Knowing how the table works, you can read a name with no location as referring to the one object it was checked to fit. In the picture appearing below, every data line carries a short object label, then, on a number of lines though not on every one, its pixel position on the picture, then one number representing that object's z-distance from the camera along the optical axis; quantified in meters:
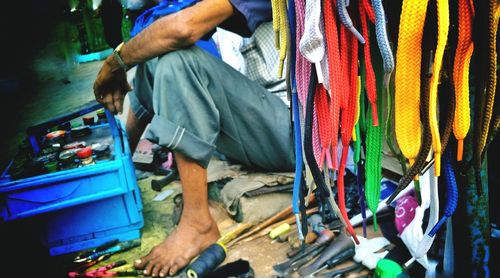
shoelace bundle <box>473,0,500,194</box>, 0.70
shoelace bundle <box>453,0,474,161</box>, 0.71
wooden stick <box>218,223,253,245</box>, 1.78
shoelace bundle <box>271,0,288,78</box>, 0.88
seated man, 1.67
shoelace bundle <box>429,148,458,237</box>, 0.87
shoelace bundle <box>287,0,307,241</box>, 0.85
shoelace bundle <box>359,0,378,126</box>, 0.78
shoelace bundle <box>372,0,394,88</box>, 0.70
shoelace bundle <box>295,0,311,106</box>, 0.80
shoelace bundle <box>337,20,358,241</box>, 0.81
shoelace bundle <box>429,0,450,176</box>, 0.68
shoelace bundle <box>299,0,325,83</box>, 0.74
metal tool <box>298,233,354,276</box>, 1.49
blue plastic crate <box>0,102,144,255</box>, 1.72
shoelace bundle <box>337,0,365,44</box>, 0.73
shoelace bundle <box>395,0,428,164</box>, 0.70
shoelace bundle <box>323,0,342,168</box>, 0.77
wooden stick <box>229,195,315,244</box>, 1.83
